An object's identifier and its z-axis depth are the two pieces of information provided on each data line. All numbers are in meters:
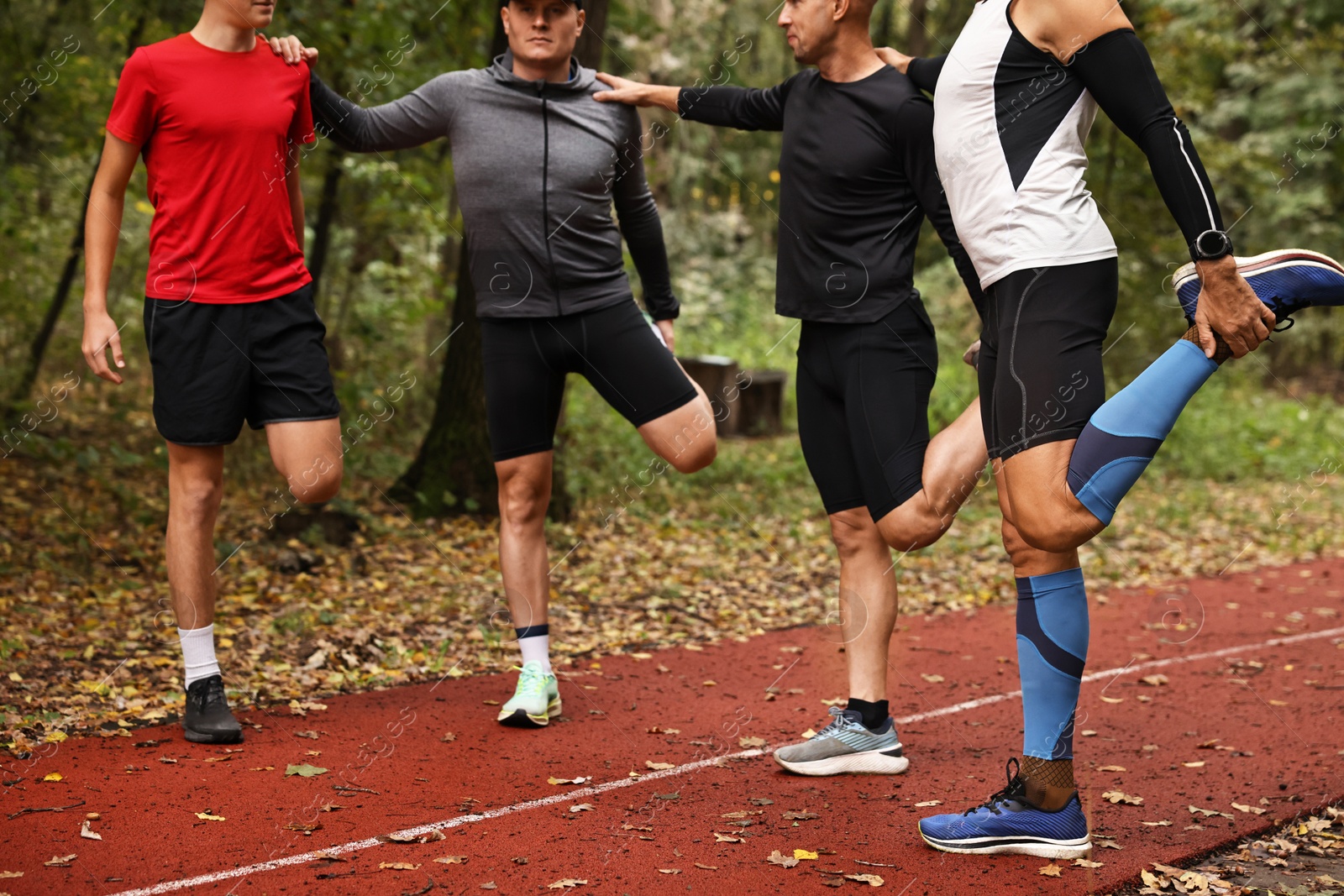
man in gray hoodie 4.33
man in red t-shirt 3.97
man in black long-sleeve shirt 3.74
